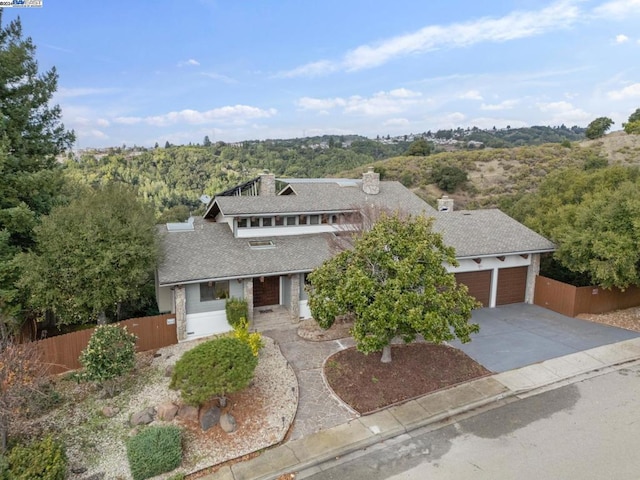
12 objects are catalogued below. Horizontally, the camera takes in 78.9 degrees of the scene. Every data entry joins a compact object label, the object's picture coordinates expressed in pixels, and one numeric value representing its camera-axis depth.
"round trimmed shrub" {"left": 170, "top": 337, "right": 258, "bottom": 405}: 9.67
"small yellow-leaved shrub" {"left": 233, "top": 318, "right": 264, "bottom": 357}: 12.64
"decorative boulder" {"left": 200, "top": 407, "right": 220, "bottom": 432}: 9.95
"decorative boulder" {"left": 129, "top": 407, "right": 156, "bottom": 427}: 10.23
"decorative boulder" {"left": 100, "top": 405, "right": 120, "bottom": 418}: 10.65
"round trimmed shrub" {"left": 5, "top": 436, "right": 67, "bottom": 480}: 7.76
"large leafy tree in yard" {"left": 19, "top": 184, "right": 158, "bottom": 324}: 13.27
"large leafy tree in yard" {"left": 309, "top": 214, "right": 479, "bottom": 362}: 10.70
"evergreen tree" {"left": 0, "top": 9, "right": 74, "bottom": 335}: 13.88
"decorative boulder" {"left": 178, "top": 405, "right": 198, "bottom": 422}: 10.32
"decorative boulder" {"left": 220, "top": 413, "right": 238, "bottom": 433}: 9.88
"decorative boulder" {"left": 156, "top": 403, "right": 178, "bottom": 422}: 10.38
